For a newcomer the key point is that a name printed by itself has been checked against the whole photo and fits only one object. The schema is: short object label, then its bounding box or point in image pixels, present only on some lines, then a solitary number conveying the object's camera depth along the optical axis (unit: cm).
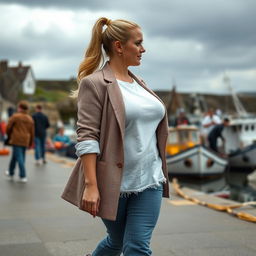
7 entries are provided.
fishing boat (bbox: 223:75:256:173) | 3147
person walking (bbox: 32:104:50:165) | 1673
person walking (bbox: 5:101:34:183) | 1201
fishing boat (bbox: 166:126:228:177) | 2230
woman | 345
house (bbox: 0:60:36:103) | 10306
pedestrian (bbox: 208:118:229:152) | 2325
